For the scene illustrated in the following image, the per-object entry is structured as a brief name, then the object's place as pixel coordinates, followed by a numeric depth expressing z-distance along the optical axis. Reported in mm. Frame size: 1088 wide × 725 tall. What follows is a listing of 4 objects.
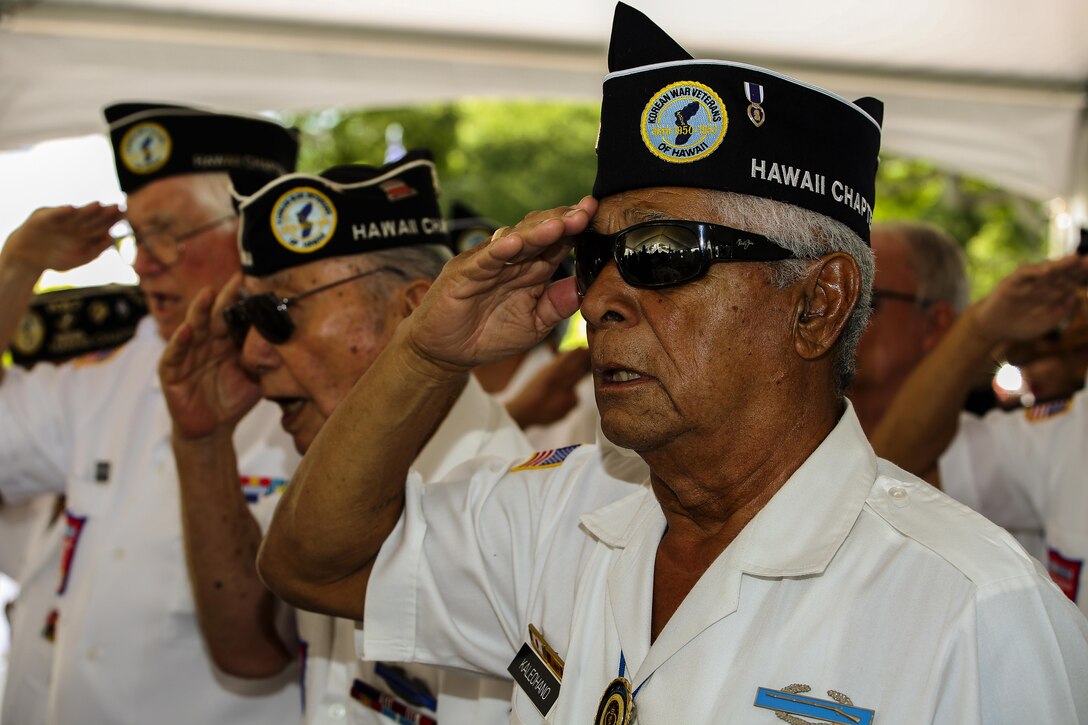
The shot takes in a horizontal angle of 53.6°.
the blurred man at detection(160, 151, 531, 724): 2906
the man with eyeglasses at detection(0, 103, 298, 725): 3621
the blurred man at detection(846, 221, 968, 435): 4180
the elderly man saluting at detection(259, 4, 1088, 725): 1668
